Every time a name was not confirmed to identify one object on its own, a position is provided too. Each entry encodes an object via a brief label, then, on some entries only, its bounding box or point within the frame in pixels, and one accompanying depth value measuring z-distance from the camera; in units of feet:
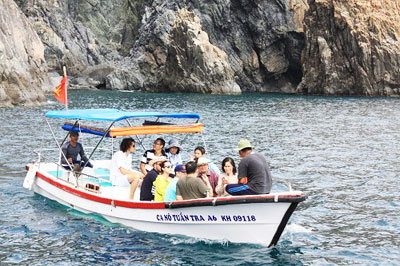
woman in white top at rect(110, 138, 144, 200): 55.26
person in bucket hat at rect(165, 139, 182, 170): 58.23
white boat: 42.75
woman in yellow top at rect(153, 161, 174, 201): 48.49
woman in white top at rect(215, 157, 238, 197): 47.07
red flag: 68.69
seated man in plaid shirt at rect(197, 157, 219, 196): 47.73
